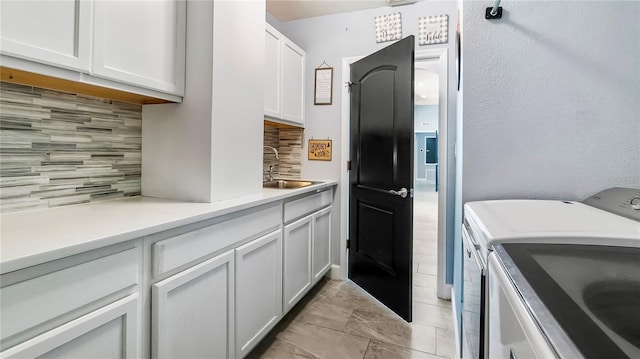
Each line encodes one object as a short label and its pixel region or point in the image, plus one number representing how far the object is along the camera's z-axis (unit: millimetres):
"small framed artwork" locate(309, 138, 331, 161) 2959
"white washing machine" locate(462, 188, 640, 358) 831
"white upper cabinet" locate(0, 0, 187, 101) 944
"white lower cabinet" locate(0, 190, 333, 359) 742
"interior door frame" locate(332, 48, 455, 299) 2514
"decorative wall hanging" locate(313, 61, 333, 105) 2943
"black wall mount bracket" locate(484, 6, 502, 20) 1474
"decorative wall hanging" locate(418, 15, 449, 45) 2541
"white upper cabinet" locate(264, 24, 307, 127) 2377
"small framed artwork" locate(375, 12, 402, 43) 2684
